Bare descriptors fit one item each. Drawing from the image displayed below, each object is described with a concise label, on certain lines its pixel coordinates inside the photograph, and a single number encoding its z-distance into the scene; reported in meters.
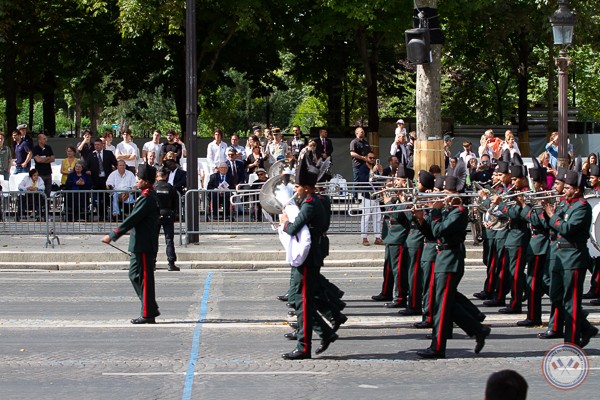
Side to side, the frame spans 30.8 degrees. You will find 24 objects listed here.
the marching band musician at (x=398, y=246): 13.27
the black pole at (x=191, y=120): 19.17
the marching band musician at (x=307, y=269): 10.34
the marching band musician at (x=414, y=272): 12.72
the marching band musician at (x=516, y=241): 12.21
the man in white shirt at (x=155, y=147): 22.89
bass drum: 12.23
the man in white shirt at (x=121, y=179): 21.47
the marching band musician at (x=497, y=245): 12.73
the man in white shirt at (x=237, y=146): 23.58
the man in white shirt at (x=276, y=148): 23.48
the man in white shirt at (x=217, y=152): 23.45
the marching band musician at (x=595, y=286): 13.60
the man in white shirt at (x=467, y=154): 22.72
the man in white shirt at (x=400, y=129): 23.08
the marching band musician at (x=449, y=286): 10.43
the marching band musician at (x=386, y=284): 13.68
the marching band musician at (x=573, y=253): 10.62
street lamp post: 18.84
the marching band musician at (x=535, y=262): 11.80
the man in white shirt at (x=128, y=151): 23.22
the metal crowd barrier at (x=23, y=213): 19.51
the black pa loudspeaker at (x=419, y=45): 17.62
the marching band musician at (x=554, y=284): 10.88
